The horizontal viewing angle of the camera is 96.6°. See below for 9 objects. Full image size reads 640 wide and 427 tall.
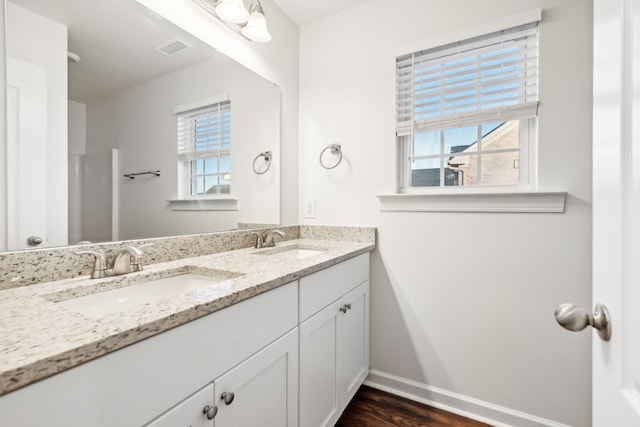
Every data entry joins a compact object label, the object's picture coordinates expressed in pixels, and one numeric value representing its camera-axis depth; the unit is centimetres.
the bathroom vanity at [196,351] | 47
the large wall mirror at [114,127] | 85
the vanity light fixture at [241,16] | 134
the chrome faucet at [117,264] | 91
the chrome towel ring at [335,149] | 183
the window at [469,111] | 140
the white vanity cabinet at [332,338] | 112
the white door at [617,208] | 43
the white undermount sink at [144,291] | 81
